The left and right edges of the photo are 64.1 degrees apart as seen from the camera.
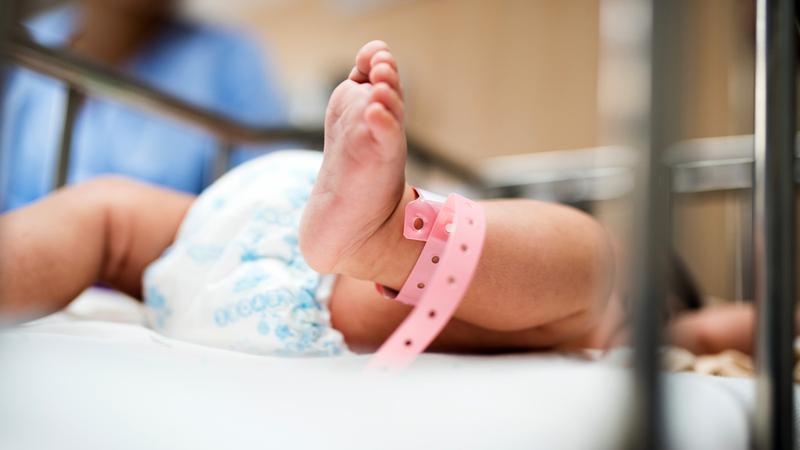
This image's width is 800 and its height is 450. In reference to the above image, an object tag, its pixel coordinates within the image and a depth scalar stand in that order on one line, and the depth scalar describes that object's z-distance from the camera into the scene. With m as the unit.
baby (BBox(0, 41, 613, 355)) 0.36
